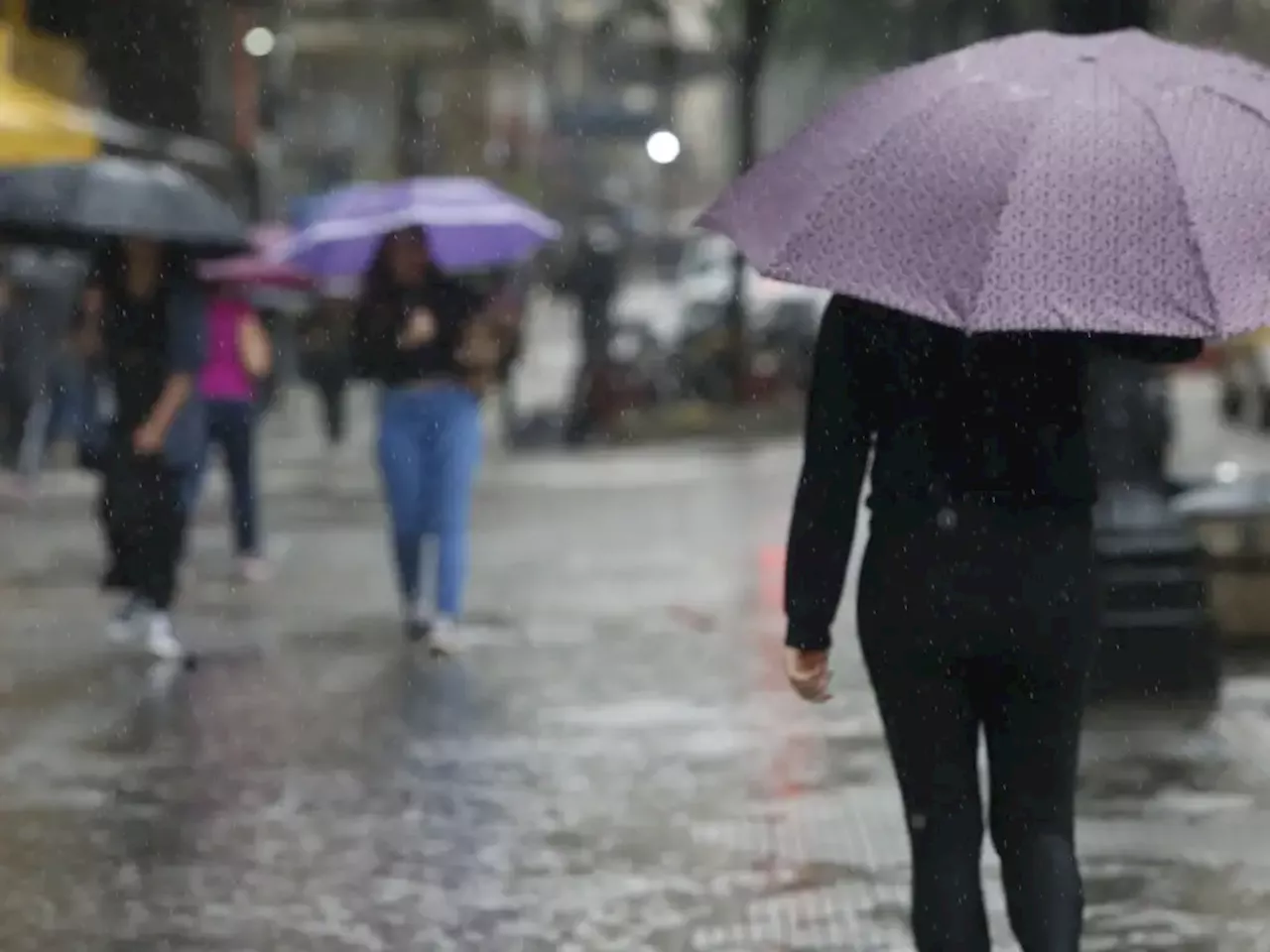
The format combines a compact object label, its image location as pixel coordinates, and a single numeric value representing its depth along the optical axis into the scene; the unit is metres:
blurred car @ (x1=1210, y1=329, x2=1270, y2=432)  26.23
